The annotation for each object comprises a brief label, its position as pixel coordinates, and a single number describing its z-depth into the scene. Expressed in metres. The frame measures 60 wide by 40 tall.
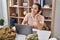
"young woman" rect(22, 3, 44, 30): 1.18
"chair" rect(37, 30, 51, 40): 1.16
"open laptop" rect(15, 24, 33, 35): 1.24
